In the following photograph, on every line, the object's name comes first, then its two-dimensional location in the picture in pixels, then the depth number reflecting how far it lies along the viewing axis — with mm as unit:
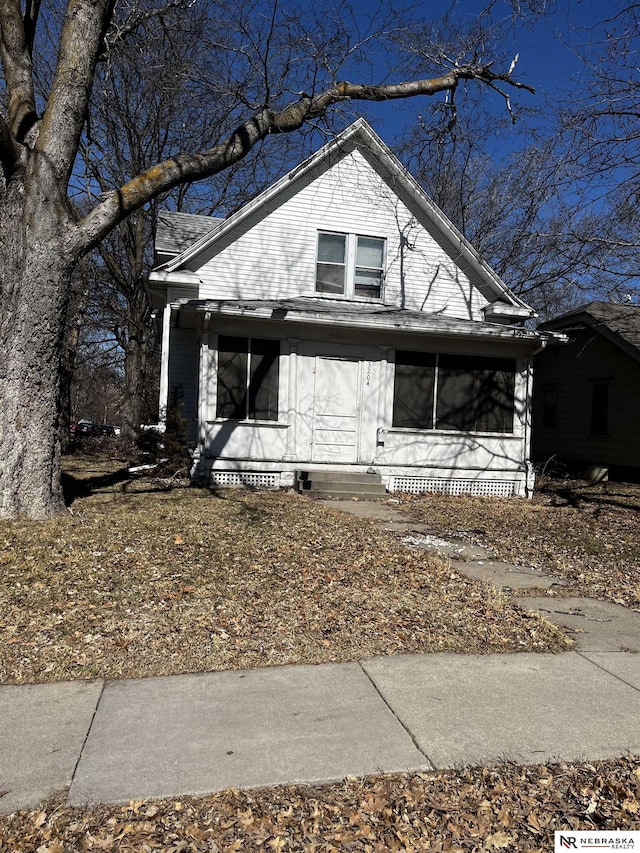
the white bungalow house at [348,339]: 12047
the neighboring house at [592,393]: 17109
